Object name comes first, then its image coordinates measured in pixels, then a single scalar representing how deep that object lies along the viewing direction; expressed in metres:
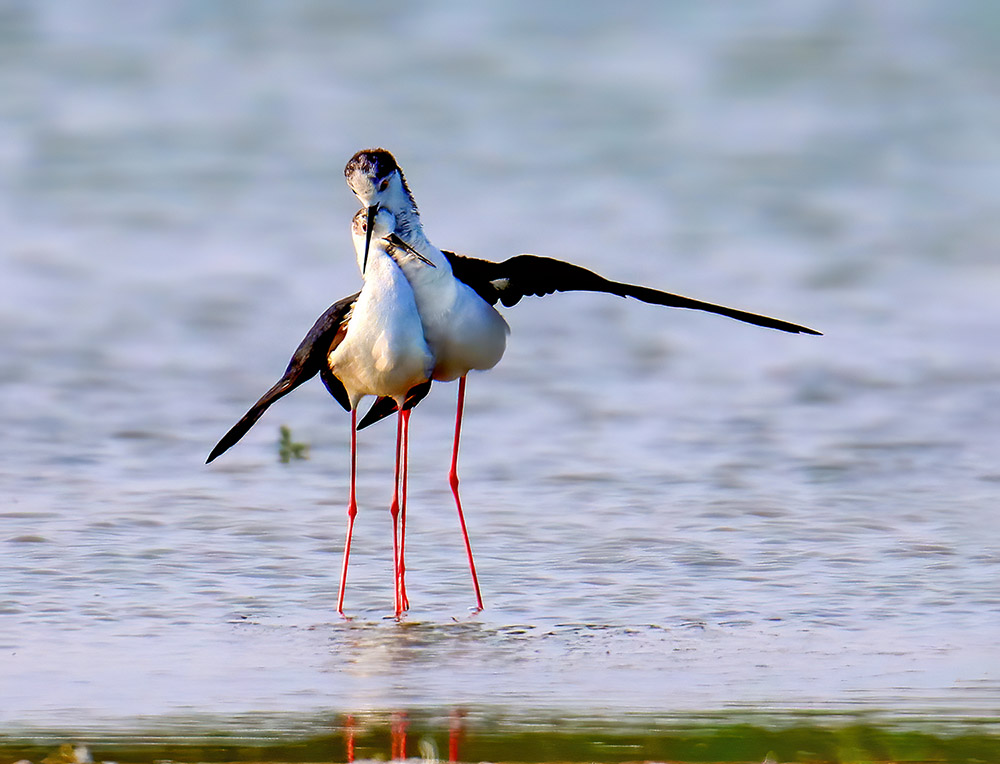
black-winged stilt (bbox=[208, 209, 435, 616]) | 14.09
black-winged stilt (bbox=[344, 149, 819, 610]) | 14.36
